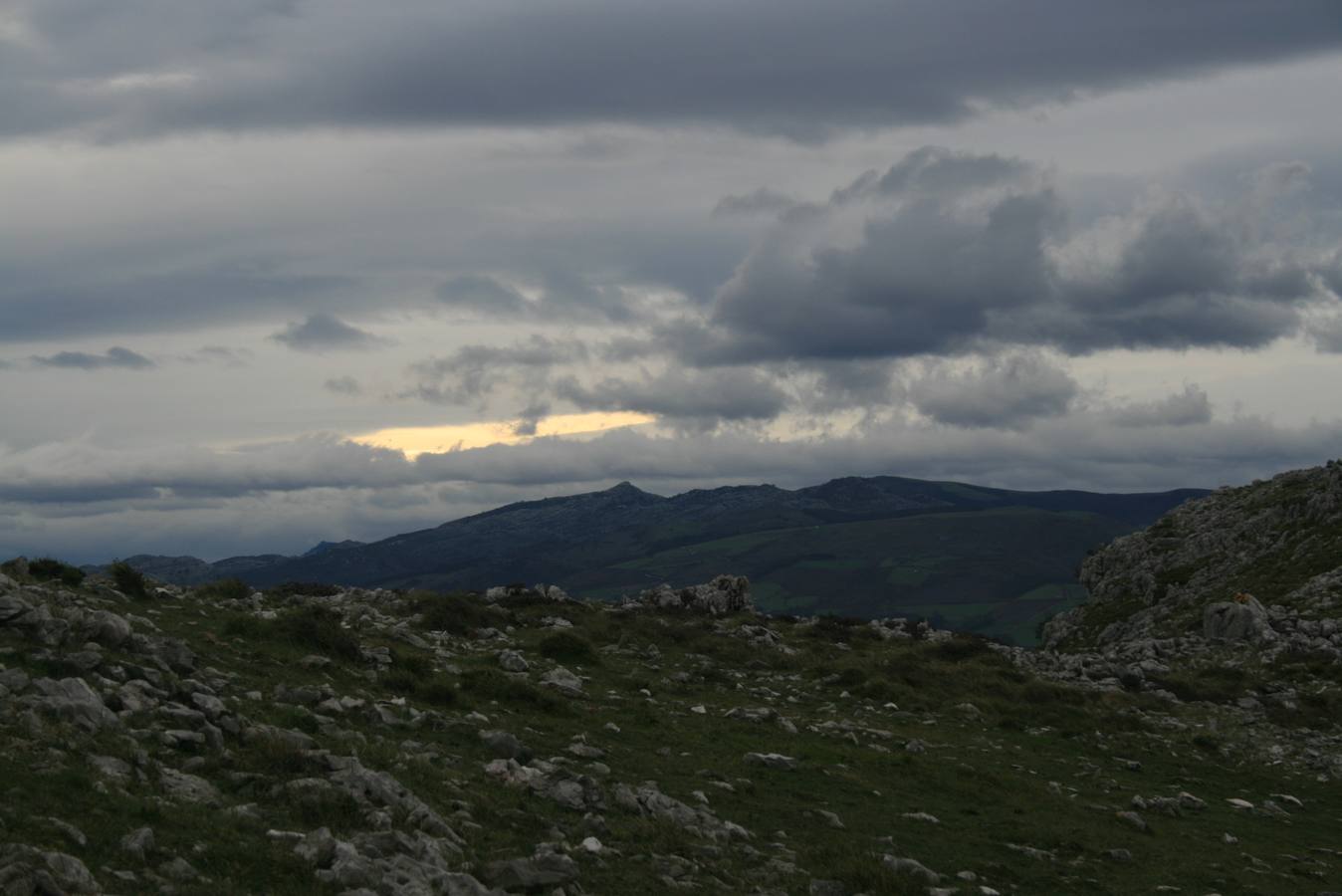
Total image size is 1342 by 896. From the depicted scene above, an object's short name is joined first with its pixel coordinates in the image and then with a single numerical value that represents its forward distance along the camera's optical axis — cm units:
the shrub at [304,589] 5460
